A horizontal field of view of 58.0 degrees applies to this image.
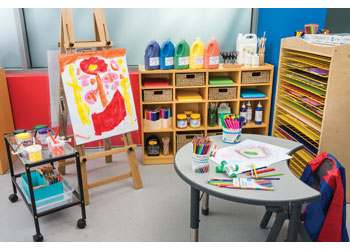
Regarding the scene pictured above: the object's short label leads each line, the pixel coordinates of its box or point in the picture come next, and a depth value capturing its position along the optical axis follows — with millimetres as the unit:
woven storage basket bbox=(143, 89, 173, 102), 3164
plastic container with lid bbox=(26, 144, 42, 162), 2150
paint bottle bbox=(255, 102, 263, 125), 3341
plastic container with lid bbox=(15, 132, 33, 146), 2408
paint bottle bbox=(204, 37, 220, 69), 3065
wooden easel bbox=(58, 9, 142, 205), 2469
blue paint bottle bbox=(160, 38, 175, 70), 3018
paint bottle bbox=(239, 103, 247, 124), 3344
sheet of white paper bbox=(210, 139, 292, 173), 1891
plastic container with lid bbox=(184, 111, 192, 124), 3391
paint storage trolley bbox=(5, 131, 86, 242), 2158
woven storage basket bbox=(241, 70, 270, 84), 3219
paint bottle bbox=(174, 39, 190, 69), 3043
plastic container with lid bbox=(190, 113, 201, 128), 3293
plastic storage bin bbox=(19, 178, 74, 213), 2309
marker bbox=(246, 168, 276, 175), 1780
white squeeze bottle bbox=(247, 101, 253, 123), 3373
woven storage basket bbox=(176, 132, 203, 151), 3359
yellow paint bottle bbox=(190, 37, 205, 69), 3071
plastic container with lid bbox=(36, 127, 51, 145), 2500
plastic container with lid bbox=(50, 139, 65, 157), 2234
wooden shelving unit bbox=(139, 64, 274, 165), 3170
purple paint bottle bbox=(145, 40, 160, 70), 2998
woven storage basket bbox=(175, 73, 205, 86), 3149
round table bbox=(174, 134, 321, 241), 1527
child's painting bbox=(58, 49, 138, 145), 2457
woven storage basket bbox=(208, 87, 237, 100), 3238
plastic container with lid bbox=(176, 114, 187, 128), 3266
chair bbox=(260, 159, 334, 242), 1757
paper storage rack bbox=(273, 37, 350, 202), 2193
